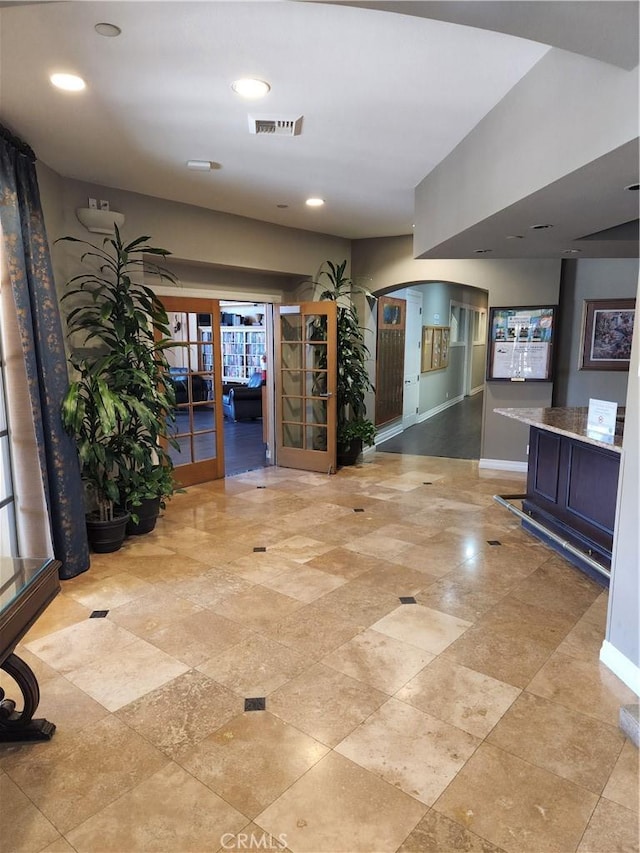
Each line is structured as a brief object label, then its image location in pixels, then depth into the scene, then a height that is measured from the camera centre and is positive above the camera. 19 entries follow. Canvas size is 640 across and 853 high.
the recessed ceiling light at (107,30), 2.19 +1.27
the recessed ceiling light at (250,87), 2.68 +1.27
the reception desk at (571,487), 3.54 -1.13
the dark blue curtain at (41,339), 3.14 -0.01
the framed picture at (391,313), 7.87 +0.36
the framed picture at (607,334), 5.83 +0.01
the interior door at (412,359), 9.26 -0.41
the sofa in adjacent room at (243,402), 10.53 -1.30
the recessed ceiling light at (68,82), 2.62 +1.27
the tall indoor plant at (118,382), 3.88 -0.34
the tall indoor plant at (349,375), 6.66 -0.50
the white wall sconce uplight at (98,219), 4.26 +0.96
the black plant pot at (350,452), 6.78 -1.49
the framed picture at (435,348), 10.38 -0.25
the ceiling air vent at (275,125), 3.13 +1.26
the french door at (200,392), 5.71 -0.65
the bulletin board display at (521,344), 6.22 -0.11
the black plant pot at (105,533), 4.04 -1.49
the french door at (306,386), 6.45 -0.63
